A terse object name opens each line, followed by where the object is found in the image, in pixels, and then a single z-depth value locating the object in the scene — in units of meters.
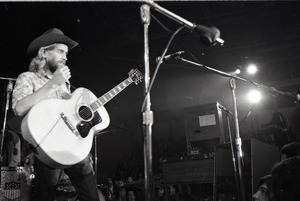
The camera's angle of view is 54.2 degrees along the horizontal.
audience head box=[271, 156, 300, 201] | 2.19
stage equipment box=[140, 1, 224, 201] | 1.81
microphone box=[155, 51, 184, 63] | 2.55
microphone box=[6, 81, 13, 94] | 4.46
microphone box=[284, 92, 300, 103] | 4.02
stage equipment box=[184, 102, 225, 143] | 4.75
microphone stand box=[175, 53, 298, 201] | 3.34
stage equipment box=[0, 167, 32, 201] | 4.22
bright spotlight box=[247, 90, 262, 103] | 8.75
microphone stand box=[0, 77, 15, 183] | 4.29
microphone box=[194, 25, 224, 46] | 2.12
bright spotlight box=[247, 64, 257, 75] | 8.04
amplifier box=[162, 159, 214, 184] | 4.13
